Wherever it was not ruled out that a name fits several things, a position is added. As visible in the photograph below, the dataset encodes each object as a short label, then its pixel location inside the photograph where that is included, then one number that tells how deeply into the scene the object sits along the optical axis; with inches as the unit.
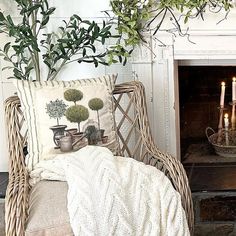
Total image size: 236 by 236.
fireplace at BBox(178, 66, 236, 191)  108.3
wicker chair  65.2
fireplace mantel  98.3
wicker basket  110.2
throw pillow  80.9
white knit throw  63.3
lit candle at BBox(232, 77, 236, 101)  108.5
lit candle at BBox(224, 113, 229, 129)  110.6
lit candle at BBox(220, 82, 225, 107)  108.7
